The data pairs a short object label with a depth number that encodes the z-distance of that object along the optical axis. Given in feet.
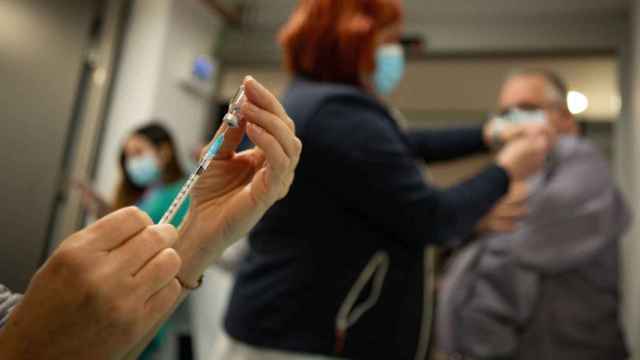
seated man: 3.94
